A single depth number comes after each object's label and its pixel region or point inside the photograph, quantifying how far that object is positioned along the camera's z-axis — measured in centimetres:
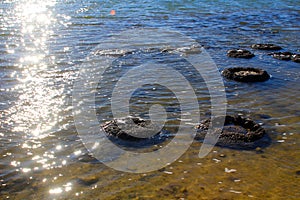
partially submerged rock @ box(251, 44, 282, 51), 1345
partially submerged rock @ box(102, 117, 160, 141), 670
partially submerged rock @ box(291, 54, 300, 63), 1189
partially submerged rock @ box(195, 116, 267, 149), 655
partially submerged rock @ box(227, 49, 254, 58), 1236
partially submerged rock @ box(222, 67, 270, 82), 996
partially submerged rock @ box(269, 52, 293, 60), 1219
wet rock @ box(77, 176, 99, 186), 534
